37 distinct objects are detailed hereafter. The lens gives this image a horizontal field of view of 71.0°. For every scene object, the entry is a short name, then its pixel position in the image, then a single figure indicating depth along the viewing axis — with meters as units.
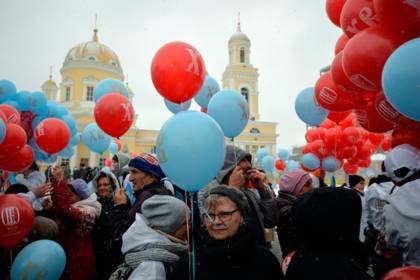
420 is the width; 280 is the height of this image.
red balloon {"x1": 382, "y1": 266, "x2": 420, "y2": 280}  1.31
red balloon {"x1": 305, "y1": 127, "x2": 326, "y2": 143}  7.74
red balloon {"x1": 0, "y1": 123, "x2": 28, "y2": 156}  3.76
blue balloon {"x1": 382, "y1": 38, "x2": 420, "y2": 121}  1.90
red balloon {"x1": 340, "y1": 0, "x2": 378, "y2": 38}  2.56
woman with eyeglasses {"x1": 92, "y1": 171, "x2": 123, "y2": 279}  2.96
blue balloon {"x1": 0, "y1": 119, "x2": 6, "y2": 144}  2.85
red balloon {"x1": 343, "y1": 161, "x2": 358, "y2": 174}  8.37
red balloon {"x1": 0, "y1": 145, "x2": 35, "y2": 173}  4.29
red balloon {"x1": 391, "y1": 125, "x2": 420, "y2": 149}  3.01
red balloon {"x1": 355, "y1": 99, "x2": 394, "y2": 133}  3.34
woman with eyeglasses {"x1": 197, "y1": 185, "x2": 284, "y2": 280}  1.67
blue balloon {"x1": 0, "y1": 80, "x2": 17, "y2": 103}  6.30
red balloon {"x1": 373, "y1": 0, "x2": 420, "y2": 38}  2.03
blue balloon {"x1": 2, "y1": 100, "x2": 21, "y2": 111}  6.46
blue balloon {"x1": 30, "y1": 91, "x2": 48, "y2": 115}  6.99
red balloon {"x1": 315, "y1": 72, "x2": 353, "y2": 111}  3.86
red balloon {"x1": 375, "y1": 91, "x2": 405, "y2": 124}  2.80
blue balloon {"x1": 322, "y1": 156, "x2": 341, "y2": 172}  7.21
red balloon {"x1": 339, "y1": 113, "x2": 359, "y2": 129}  7.47
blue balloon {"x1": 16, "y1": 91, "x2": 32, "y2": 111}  6.76
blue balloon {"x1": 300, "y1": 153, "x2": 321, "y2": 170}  7.54
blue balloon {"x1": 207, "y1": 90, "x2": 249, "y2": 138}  3.92
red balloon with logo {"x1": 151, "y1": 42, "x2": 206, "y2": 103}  2.83
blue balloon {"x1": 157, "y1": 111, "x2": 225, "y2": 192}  2.06
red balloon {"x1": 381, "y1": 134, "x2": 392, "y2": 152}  7.29
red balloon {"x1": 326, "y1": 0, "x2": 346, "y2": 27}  3.54
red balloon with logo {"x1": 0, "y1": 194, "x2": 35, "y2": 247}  2.65
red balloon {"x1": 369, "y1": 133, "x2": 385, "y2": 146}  8.03
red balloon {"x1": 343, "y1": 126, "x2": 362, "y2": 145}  7.05
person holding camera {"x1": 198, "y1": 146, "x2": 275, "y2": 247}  2.68
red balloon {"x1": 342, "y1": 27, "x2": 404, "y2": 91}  2.40
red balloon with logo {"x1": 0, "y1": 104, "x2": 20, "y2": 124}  4.65
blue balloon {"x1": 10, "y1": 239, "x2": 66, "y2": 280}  2.76
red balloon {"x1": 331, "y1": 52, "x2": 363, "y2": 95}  3.11
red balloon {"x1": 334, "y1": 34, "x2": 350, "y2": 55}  3.52
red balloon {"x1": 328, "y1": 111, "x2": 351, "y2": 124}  5.29
